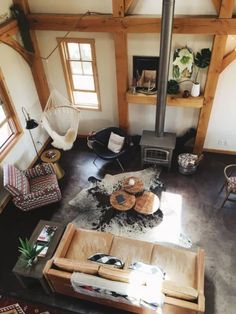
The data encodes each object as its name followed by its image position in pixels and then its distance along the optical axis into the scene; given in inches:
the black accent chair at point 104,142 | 224.1
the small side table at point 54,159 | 216.8
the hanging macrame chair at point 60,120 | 222.2
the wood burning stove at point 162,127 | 168.4
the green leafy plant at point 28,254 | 148.8
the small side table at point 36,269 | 147.4
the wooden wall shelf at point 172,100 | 207.6
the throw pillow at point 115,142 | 228.4
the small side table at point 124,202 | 183.9
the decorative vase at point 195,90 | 203.9
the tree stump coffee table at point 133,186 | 194.7
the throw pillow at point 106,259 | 140.4
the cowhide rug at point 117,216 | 182.5
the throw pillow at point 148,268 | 134.6
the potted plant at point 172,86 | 209.2
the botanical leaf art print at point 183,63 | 193.8
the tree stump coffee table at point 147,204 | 182.4
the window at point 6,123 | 200.4
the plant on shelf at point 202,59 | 190.9
